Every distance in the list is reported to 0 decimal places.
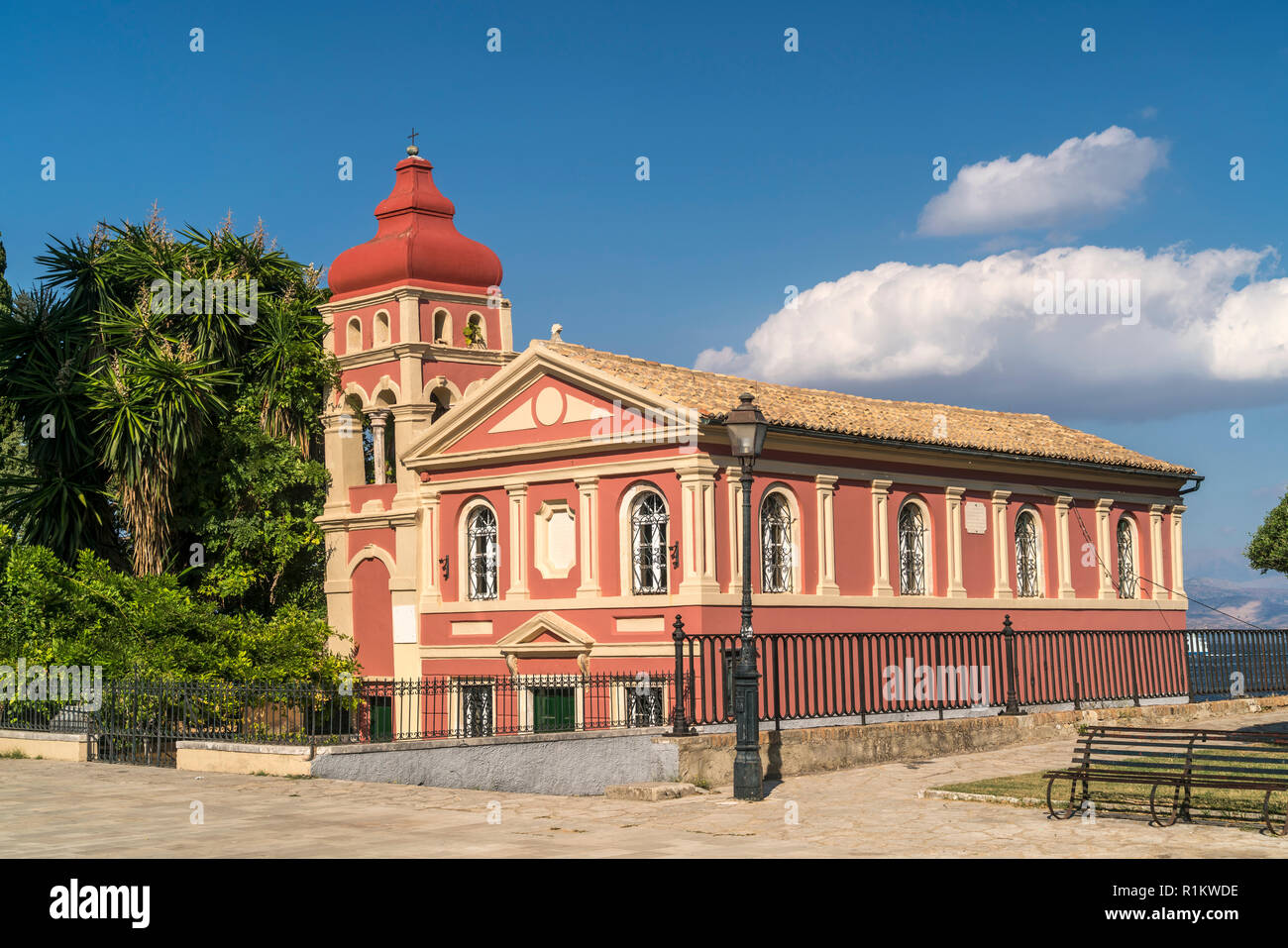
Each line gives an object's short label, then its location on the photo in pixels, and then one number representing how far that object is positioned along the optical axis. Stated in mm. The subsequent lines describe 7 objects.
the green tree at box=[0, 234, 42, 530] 33656
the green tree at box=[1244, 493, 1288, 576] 40062
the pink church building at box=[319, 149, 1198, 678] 22094
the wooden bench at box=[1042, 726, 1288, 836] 11188
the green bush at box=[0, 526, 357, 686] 24016
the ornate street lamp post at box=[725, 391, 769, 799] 14594
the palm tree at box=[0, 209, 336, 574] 28500
